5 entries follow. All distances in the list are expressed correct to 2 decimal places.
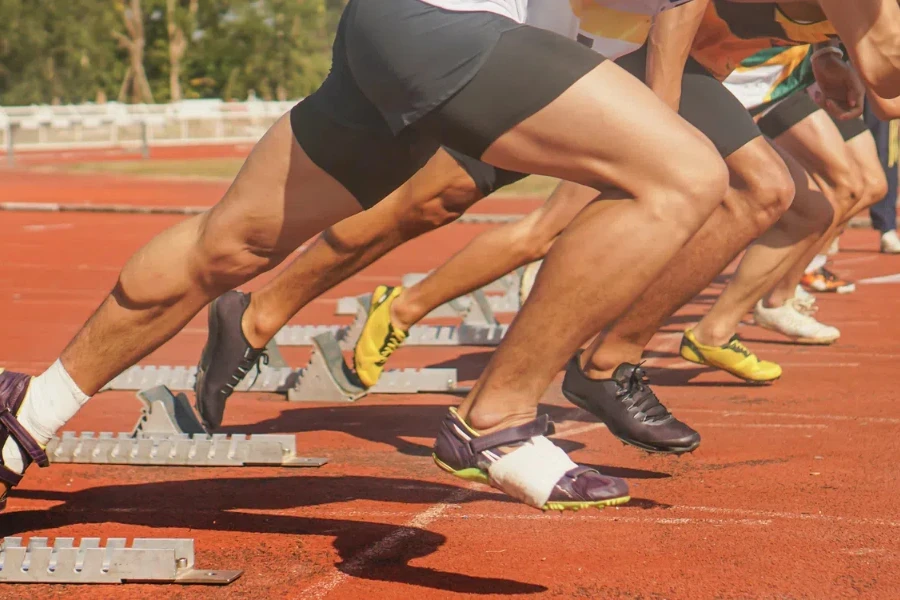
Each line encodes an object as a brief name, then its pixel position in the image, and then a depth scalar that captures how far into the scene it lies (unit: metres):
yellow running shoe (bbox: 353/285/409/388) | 5.57
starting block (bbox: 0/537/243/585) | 3.48
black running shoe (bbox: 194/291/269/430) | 4.78
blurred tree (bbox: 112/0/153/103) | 57.38
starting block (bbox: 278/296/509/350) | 7.62
